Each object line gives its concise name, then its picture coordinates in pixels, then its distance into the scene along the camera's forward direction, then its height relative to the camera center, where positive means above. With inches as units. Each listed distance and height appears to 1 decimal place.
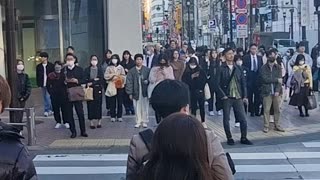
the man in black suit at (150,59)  737.6 -17.8
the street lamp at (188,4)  2194.9 +137.0
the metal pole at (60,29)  1004.6 +25.1
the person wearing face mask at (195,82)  550.0 -34.2
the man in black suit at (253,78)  627.9 -36.5
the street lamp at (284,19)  2972.9 +106.0
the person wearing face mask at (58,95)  527.5 -42.6
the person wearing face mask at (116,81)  602.2 -35.5
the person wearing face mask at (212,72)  625.9 -31.0
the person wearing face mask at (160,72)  534.9 -24.2
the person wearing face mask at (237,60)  527.9 -15.8
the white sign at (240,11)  886.4 +43.5
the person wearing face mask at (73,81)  510.9 -29.5
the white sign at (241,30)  908.0 +17.1
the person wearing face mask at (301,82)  596.1 -38.9
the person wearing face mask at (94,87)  549.3 -36.8
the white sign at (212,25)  1465.7 +40.7
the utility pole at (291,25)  2576.3 +64.9
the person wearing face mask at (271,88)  518.9 -38.2
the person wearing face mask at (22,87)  530.9 -35.8
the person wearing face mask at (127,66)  657.6 -23.0
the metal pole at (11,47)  500.4 -0.7
